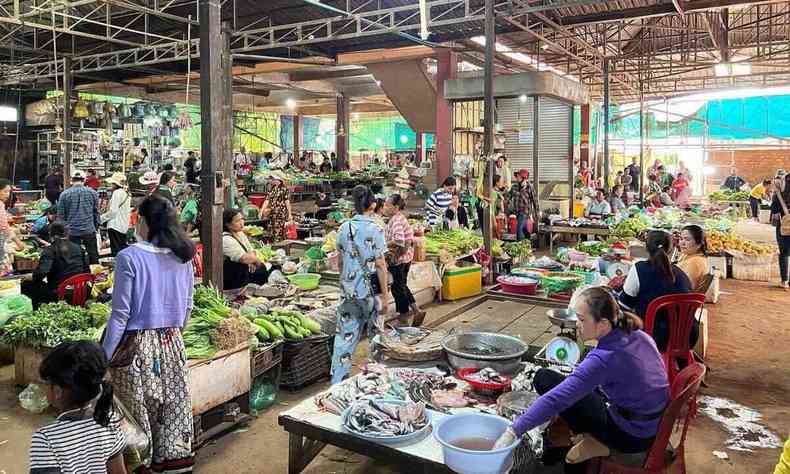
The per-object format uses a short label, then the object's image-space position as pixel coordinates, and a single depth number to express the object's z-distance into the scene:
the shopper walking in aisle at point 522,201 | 12.32
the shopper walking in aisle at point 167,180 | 9.04
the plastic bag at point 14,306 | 5.59
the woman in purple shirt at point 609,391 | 2.95
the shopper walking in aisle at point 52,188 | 12.26
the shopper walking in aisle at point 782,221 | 9.47
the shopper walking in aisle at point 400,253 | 7.00
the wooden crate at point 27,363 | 5.11
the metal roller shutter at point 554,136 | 14.54
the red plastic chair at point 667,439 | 2.91
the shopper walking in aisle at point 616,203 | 14.34
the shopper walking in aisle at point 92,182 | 12.91
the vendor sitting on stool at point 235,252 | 6.18
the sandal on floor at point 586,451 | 3.07
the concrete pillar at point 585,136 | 20.67
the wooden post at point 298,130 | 30.30
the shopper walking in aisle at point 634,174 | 20.45
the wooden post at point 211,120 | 5.29
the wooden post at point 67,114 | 15.01
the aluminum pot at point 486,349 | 4.16
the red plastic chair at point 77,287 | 6.20
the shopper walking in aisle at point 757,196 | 20.05
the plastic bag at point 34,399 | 4.84
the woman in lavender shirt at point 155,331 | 3.19
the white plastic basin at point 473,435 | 2.83
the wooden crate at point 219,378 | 4.20
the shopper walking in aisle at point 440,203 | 9.96
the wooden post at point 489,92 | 8.95
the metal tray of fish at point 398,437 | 3.21
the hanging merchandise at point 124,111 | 17.64
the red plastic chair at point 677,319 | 4.55
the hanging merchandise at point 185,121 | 13.82
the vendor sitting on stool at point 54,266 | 6.48
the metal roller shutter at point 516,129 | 14.45
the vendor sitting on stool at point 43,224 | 10.56
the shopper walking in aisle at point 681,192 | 17.12
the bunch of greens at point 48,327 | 4.96
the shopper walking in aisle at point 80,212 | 8.55
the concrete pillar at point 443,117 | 15.14
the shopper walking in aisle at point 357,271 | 5.10
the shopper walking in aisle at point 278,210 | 12.24
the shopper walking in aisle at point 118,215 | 9.27
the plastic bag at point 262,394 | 4.89
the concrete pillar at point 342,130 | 22.70
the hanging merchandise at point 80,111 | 16.61
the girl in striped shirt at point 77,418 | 2.47
